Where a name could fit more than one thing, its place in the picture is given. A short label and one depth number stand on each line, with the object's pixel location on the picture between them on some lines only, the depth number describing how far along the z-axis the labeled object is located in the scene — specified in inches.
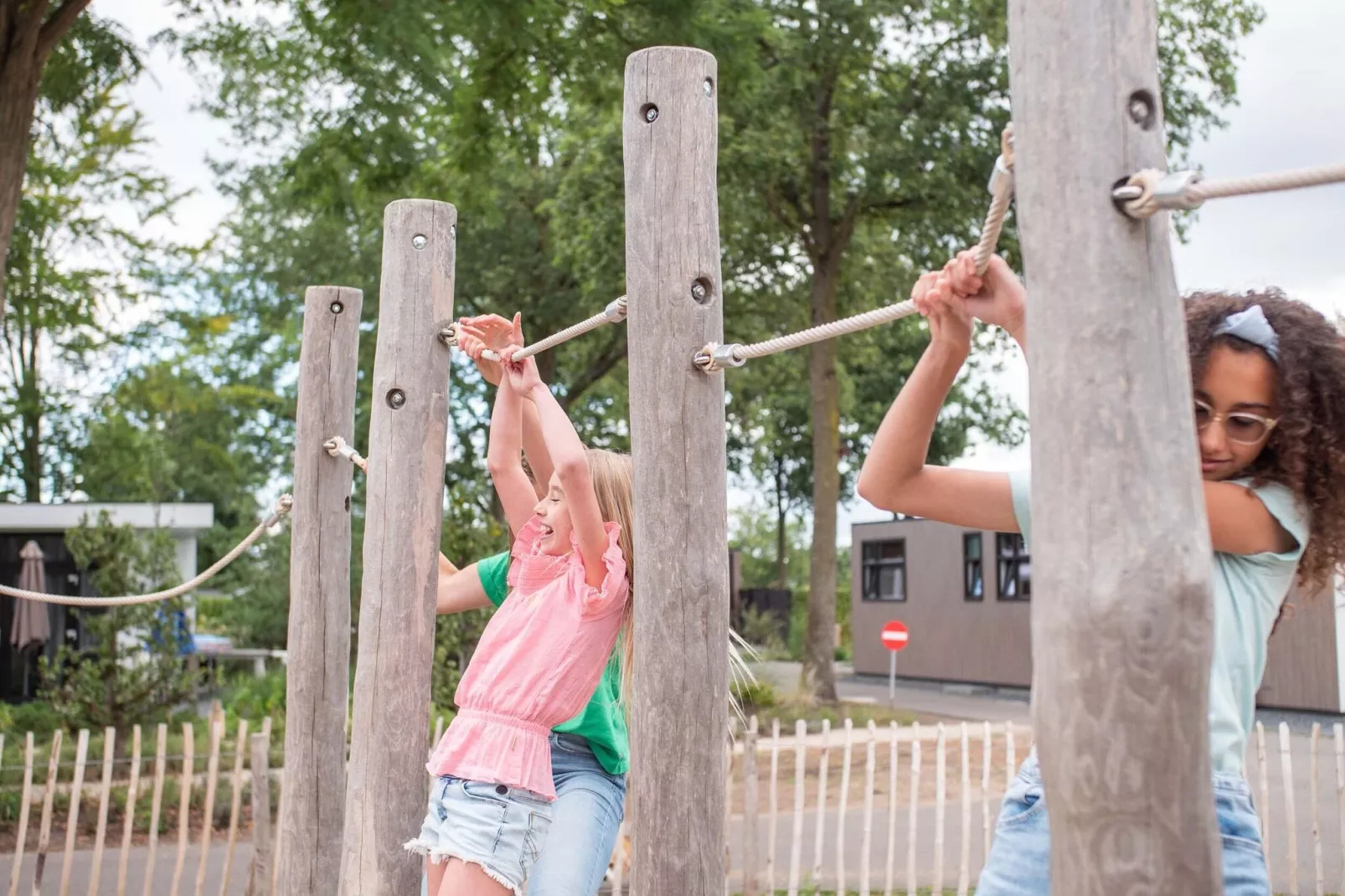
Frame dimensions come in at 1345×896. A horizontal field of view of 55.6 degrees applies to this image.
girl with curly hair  72.0
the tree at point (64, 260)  408.8
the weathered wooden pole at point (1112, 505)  58.2
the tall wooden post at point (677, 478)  104.3
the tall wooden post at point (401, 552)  146.1
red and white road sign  658.2
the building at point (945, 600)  815.1
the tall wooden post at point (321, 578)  171.8
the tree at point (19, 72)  313.3
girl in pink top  116.2
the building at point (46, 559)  674.2
